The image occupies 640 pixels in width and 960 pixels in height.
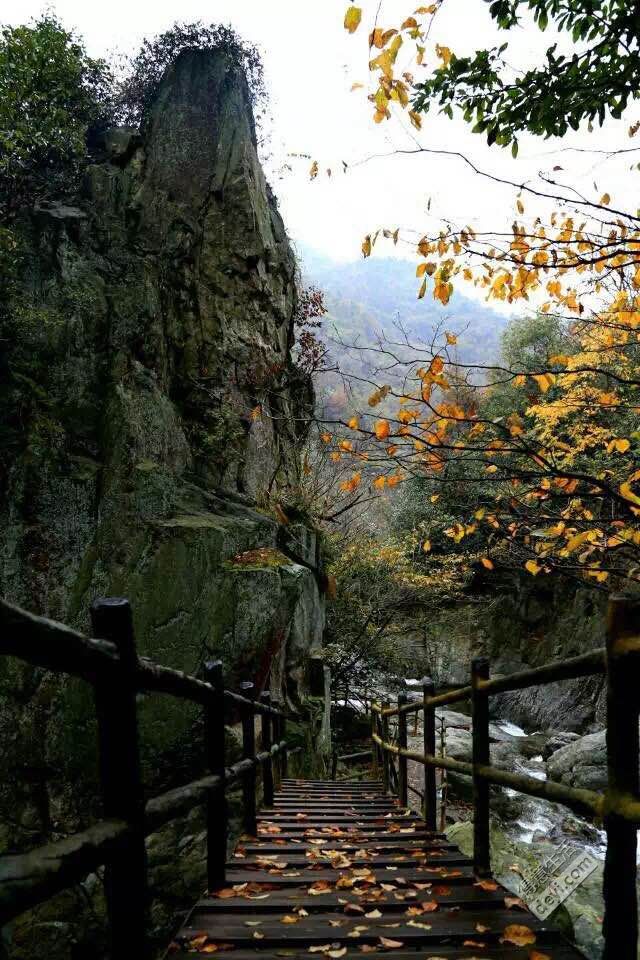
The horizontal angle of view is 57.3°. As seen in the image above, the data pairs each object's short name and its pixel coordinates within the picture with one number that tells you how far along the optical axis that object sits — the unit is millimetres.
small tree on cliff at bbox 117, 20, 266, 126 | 13219
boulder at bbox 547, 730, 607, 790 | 10717
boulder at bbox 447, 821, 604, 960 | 5637
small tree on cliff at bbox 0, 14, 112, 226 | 9625
